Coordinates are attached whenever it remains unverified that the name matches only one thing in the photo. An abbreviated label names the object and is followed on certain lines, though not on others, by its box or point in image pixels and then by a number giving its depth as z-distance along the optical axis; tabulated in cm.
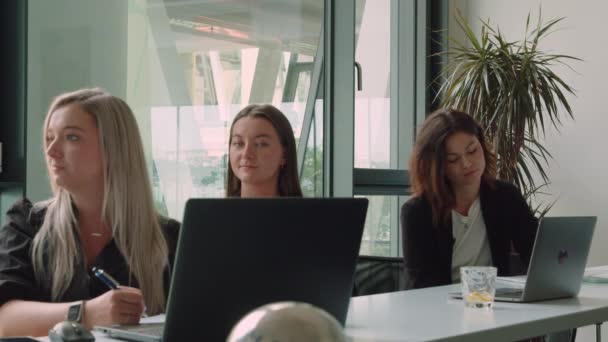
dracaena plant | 479
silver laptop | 229
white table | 181
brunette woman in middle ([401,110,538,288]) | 308
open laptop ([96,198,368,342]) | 143
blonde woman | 219
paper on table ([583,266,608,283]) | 295
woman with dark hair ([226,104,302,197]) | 281
